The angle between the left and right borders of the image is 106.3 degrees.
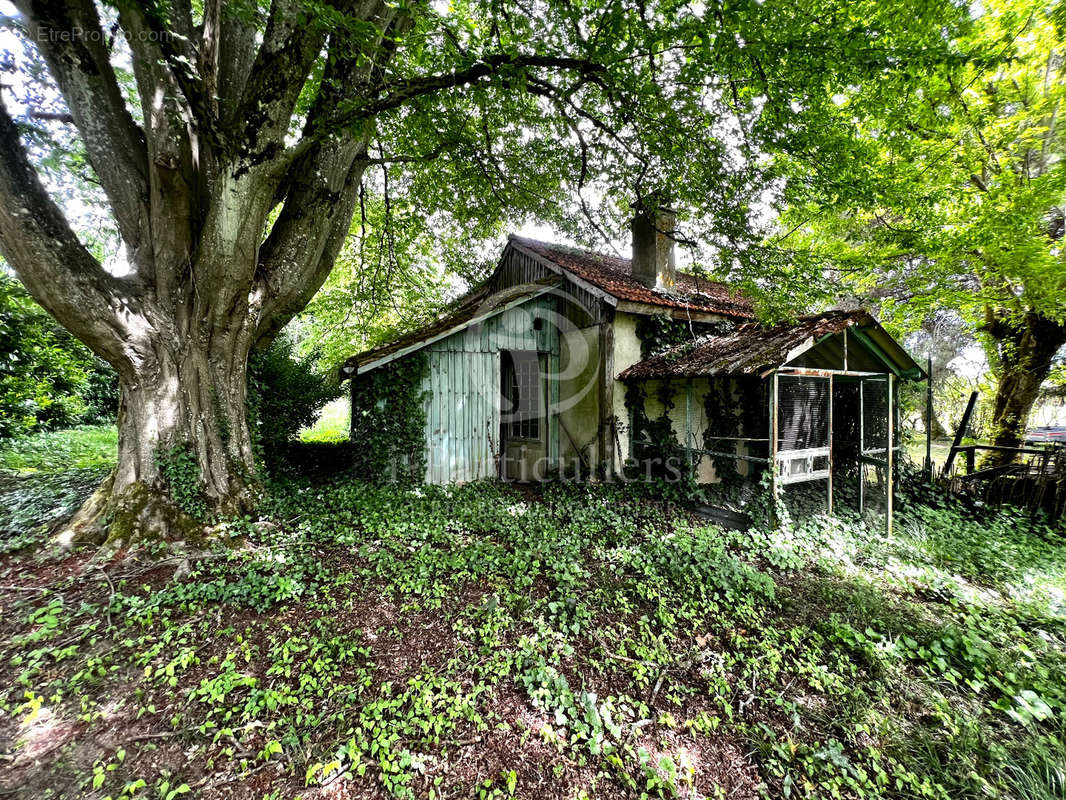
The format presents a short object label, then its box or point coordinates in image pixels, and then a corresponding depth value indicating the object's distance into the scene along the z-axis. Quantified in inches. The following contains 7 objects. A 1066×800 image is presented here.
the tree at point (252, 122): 150.3
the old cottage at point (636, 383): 253.0
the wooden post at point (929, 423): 289.7
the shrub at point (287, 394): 340.8
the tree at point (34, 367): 310.2
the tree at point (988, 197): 257.0
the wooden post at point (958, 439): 331.3
